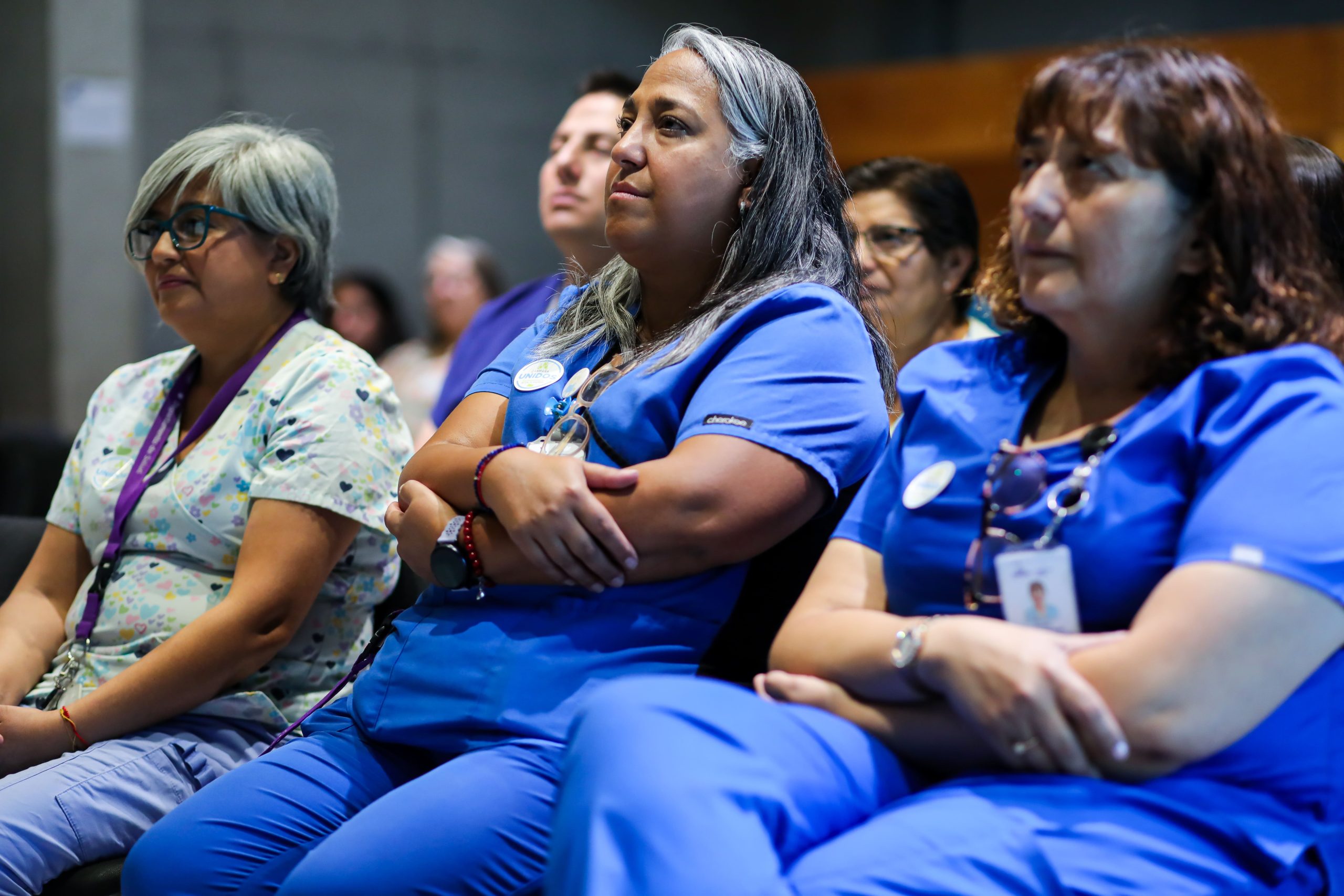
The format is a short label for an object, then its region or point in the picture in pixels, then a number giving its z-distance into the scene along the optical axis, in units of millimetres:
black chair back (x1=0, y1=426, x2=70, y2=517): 3740
